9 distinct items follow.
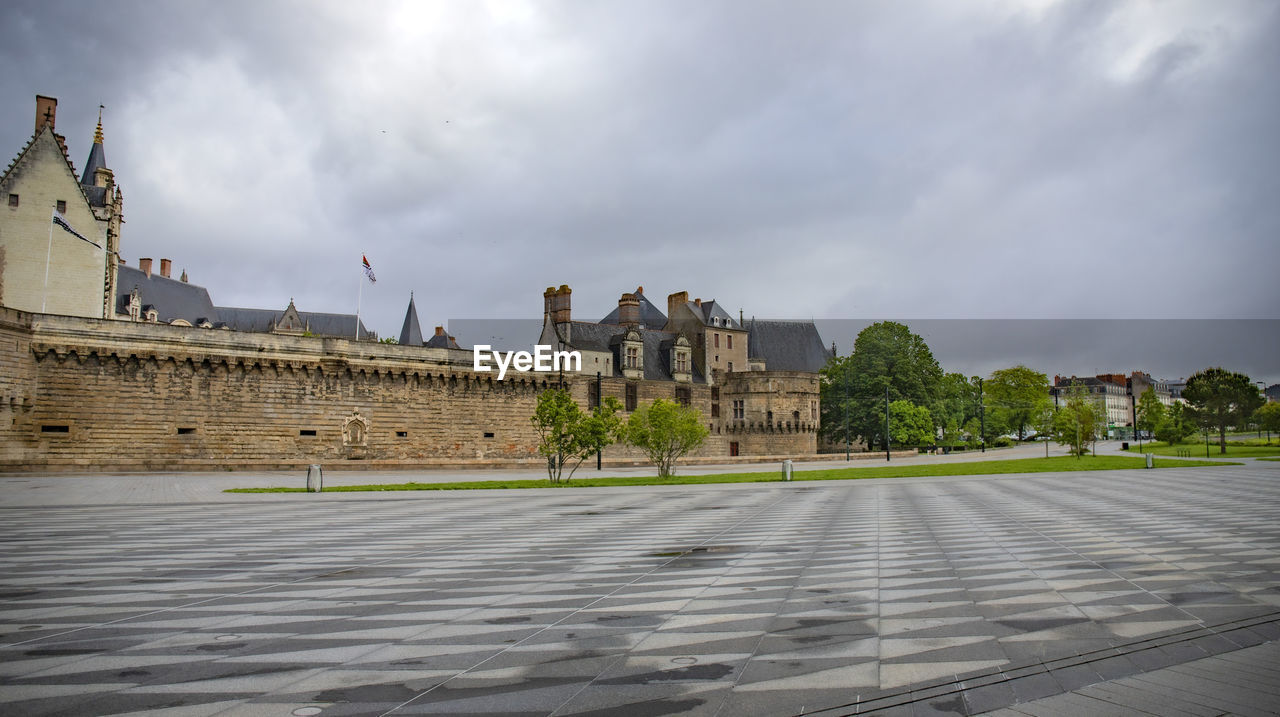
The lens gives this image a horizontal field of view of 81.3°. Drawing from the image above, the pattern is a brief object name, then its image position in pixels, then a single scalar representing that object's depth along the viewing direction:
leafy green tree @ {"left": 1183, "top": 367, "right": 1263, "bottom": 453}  63.49
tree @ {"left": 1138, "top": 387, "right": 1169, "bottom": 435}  82.06
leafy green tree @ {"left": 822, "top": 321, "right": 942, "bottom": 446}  65.44
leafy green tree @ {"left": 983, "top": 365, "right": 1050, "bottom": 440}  92.12
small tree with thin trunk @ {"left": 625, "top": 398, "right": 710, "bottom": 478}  34.88
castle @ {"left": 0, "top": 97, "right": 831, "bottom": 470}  33.66
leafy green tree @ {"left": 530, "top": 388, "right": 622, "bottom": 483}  30.98
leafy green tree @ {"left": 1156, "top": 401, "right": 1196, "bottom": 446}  69.24
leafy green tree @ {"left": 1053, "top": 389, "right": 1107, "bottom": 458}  56.83
